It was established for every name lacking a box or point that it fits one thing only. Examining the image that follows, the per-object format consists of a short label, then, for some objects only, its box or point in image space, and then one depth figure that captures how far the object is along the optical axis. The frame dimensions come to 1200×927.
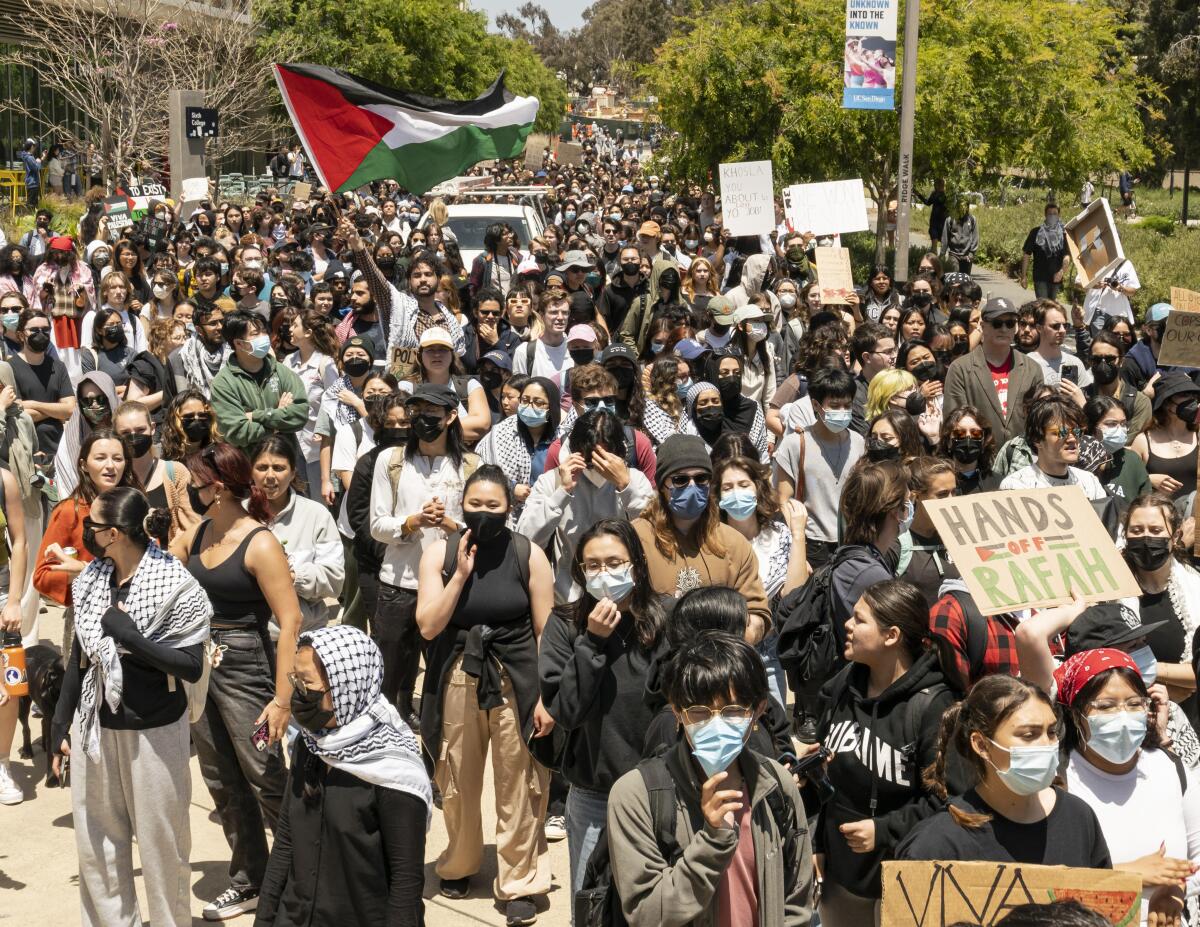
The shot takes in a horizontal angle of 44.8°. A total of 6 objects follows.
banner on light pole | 16.20
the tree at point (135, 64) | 32.06
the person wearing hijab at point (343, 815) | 4.09
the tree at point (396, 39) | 40.25
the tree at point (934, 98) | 20.28
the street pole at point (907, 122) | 16.55
